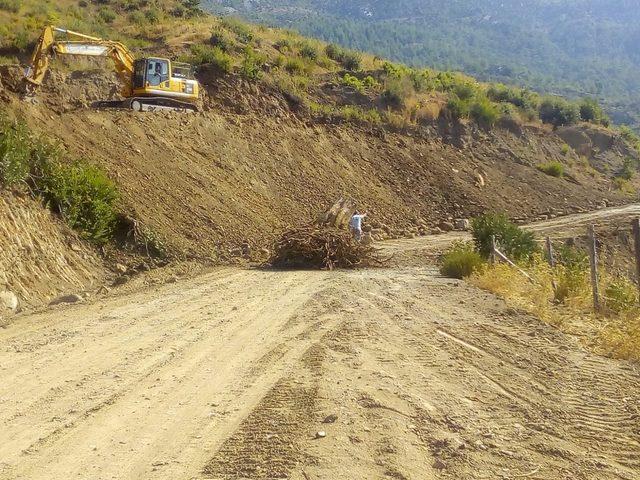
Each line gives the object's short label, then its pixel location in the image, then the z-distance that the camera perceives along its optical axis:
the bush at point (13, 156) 14.79
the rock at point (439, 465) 5.26
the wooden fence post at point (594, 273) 11.04
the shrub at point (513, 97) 49.72
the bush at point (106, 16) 38.25
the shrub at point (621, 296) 10.65
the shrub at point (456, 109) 40.47
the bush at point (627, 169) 47.50
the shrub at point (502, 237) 19.25
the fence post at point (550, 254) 15.04
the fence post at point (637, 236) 9.99
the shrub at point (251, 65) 32.28
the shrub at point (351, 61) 42.14
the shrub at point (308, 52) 40.06
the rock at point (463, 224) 32.06
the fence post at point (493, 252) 16.67
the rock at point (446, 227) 31.94
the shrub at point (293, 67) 36.86
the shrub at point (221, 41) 34.56
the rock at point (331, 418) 6.15
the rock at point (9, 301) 12.16
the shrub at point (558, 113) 50.66
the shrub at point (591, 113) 53.16
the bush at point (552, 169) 41.72
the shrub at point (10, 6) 33.62
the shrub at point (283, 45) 39.56
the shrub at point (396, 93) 38.59
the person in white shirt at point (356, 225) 23.25
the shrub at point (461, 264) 17.12
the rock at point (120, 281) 15.61
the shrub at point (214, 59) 31.48
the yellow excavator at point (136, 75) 21.53
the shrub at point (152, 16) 38.62
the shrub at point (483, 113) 41.88
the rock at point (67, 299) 13.36
